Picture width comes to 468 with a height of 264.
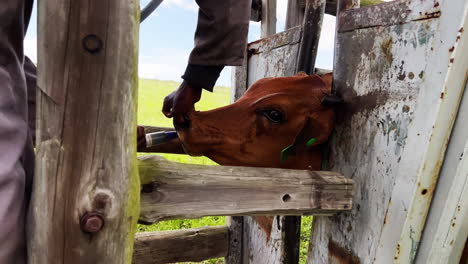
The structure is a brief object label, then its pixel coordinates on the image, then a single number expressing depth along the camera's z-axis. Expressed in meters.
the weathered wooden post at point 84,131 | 0.60
